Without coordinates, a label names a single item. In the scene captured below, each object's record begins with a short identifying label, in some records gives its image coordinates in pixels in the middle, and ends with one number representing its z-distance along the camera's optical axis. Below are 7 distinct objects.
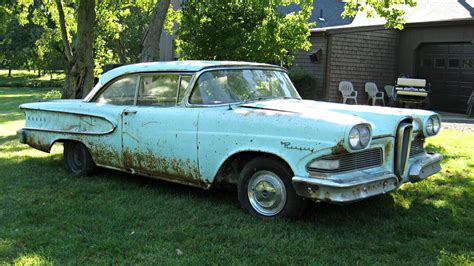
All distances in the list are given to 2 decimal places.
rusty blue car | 4.16
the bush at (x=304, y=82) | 16.12
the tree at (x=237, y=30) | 11.66
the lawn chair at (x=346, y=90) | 16.19
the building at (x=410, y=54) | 16.05
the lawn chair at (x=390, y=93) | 16.02
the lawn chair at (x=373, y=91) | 16.78
